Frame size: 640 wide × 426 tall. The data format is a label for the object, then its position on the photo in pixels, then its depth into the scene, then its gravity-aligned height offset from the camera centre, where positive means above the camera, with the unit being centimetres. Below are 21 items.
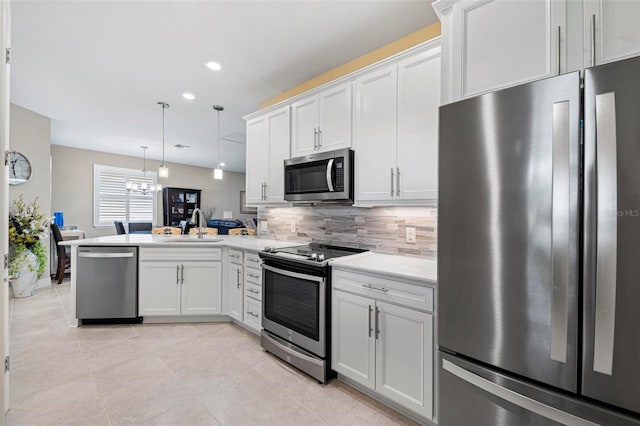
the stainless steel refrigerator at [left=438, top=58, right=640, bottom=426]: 92 -14
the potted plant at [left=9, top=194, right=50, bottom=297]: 404 -53
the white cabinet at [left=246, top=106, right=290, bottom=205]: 312 +67
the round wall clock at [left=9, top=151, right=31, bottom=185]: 426 +64
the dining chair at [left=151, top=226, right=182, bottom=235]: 452 -31
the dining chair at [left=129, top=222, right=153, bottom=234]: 727 -38
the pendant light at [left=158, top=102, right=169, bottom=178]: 405 +65
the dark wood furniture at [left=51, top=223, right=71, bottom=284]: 483 -74
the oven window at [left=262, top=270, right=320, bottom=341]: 220 -74
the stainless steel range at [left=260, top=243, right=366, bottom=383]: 215 -75
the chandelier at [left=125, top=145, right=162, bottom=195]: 664 +61
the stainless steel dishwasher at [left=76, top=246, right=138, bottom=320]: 313 -77
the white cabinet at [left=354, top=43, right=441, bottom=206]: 204 +64
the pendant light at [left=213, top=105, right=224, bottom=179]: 398 +57
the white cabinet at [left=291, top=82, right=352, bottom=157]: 256 +88
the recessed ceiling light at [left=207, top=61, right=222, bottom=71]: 293 +152
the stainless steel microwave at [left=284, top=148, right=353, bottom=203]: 246 +34
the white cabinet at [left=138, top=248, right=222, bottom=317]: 322 -80
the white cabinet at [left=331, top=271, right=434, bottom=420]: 168 -83
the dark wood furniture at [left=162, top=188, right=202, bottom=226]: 829 +27
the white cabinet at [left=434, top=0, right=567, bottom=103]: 122 +79
